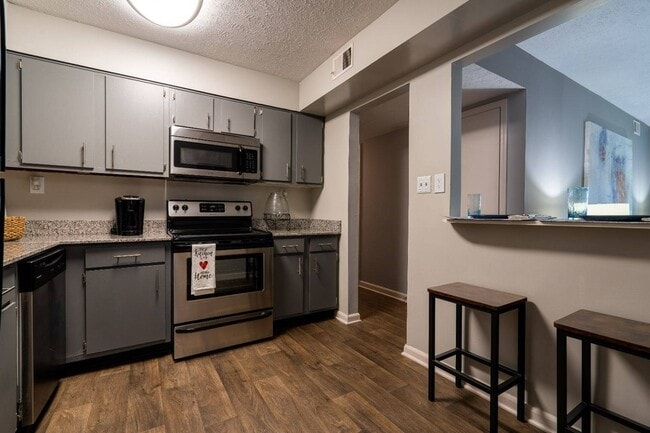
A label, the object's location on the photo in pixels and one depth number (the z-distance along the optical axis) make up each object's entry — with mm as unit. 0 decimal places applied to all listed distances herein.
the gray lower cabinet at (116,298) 1997
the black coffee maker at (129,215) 2334
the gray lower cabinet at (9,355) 1319
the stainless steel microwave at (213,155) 2484
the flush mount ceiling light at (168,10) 1679
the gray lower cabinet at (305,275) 2828
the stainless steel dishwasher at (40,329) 1479
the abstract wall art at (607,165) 3217
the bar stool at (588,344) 1102
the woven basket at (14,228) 1941
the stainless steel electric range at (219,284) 2258
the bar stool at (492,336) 1471
